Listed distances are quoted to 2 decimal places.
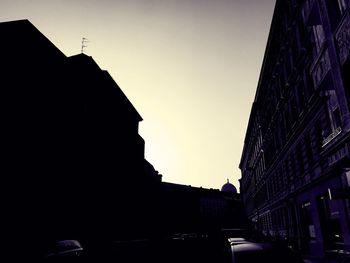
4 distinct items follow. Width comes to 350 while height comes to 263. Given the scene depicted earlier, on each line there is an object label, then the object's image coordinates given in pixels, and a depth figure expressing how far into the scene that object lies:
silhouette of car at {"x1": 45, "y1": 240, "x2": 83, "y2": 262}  13.42
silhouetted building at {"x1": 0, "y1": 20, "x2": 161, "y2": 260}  24.17
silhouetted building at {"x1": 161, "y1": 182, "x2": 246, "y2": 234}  84.06
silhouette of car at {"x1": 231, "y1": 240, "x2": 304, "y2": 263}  6.33
